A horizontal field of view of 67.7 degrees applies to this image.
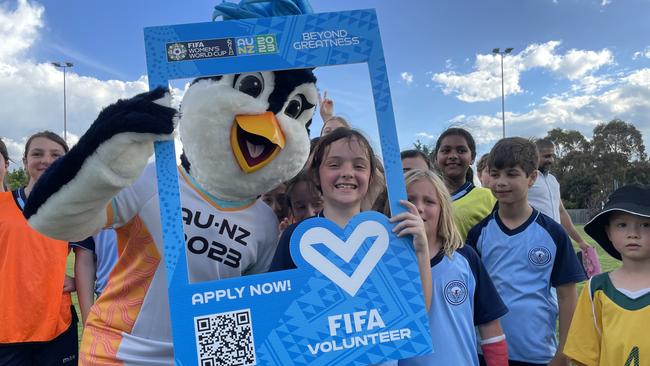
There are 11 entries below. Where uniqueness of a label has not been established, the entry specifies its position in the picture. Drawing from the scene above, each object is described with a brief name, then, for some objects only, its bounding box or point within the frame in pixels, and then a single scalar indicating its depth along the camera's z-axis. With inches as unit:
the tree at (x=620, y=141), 1471.5
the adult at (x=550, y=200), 133.2
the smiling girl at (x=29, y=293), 107.0
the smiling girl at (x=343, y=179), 61.7
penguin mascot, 64.6
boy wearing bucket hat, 68.5
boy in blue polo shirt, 86.0
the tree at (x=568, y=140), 1542.0
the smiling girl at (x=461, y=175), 109.3
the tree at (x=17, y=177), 924.6
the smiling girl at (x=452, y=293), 69.6
